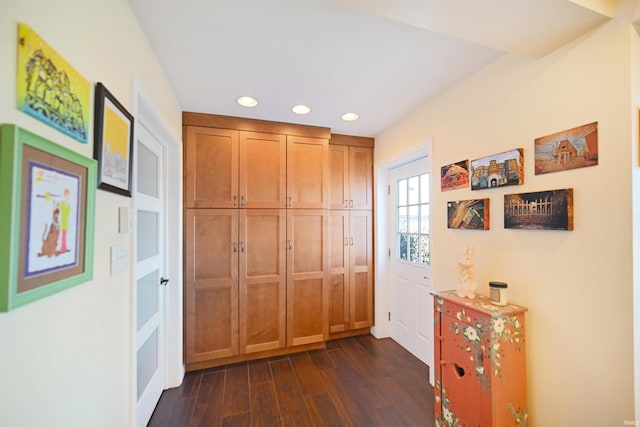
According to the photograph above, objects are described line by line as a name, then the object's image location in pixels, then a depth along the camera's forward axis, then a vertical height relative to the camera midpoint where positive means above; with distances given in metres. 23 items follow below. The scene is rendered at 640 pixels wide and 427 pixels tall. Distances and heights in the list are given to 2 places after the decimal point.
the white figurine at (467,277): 1.64 -0.37
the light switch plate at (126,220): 1.14 +0.00
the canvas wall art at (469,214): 1.68 +0.04
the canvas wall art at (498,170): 1.48 +0.32
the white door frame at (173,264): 2.14 -0.37
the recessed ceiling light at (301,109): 2.30 +1.03
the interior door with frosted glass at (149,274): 1.67 -0.39
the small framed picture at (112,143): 0.93 +0.31
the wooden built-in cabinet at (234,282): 2.38 -0.60
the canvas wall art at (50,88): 0.61 +0.37
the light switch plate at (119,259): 1.07 -0.17
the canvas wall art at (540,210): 1.26 +0.06
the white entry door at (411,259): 2.52 -0.42
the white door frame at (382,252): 3.05 -0.39
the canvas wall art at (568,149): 1.19 +0.35
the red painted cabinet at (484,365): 1.34 -0.81
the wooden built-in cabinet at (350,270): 2.93 -0.58
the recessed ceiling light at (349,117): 2.47 +1.02
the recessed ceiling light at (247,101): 2.14 +1.02
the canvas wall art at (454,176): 1.86 +0.34
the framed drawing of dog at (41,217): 0.55 +0.01
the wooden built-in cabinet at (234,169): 2.40 +0.51
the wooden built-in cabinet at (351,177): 2.97 +0.52
